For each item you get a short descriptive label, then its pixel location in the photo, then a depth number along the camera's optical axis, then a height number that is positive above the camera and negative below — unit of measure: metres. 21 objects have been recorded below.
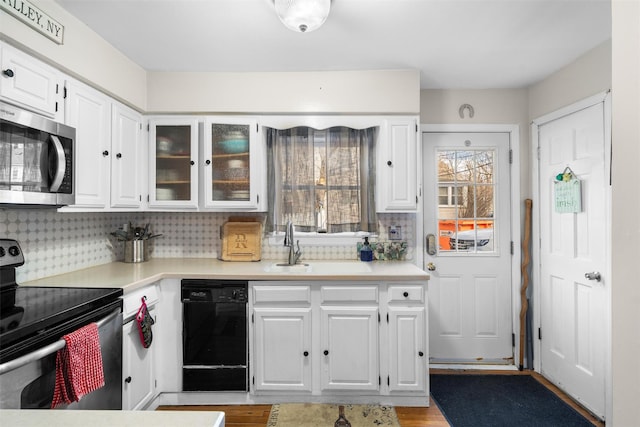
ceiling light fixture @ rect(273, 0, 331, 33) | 1.66 +1.02
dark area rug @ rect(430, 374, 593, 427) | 2.21 -1.34
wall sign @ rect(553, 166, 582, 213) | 2.39 +0.16
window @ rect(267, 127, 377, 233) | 2.84 +0.33
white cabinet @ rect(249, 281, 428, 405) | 2.30 -0.84
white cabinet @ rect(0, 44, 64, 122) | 1.55 +0.66
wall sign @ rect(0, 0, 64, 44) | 1.55 +0.97
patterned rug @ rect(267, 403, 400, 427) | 2.13 -1.31
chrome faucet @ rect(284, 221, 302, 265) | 2.68 -0.24
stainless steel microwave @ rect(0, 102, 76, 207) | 1.49 +0.27
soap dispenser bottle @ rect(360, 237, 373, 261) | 2.85 -0.32
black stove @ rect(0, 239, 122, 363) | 1.27 -0.42
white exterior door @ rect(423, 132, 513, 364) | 2.96 -0.27
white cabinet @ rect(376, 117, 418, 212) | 2.66 +0.43
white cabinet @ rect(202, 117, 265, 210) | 2.69 +0.42
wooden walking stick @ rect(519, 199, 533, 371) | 2.88 -0.51
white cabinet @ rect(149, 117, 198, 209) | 2.69 +0.43
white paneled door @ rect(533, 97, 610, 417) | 2.23 -0.31
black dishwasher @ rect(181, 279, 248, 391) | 2.32 -0.83
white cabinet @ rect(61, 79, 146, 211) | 2.00 +0.43
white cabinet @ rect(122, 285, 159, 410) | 1.95 -0.89
